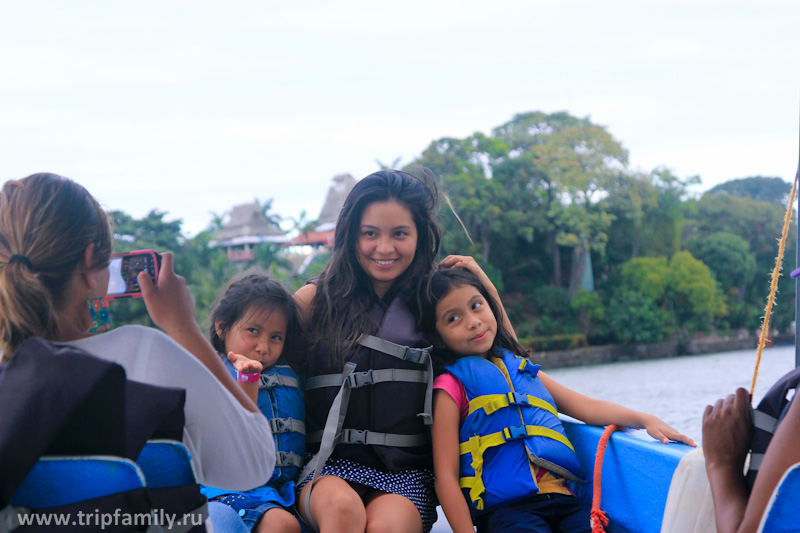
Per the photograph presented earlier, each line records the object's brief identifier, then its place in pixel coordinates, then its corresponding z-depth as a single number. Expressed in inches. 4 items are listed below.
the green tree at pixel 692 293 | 1221.7
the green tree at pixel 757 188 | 1642.5
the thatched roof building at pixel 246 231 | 1630.2
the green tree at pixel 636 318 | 1187.9
